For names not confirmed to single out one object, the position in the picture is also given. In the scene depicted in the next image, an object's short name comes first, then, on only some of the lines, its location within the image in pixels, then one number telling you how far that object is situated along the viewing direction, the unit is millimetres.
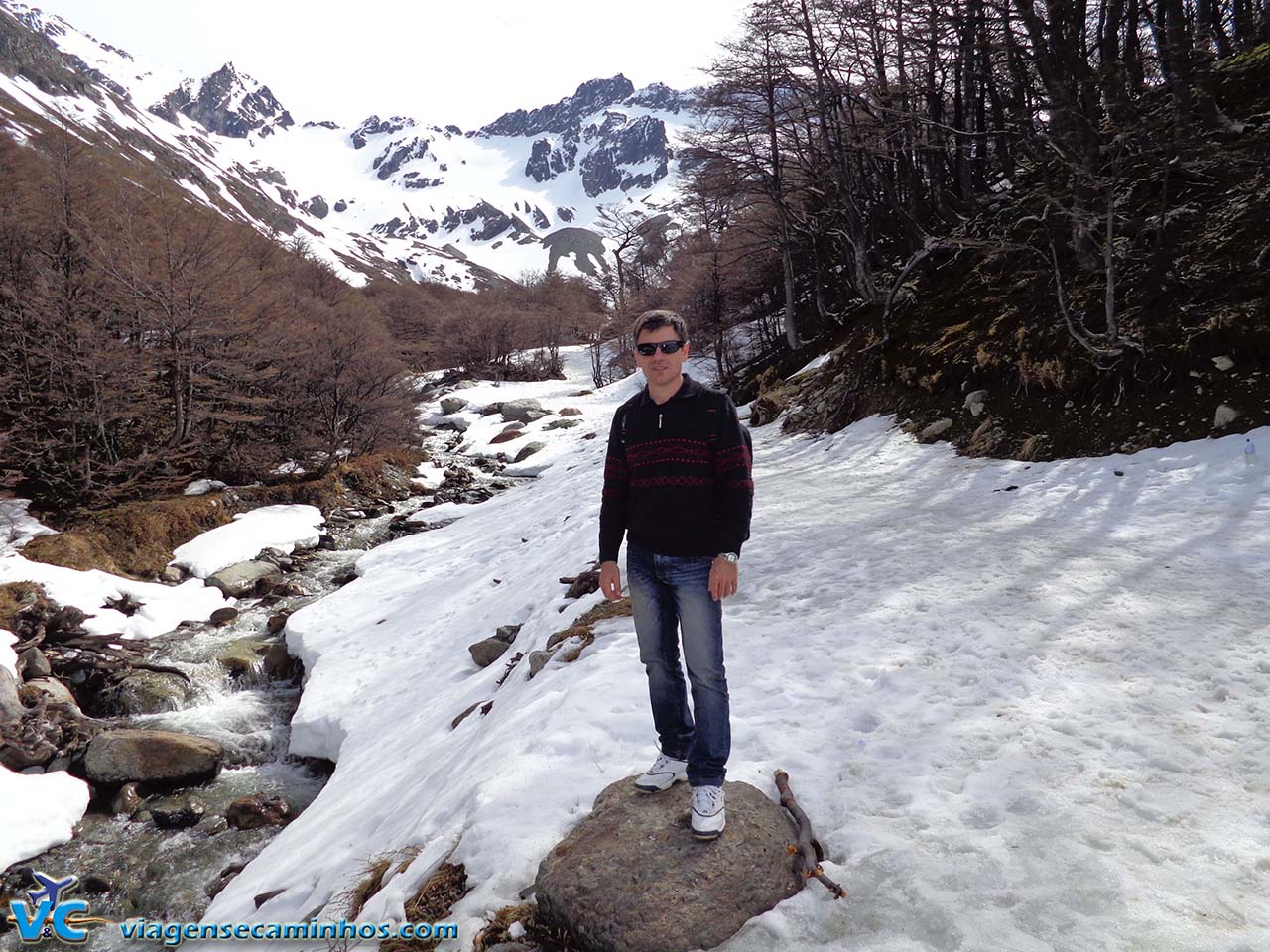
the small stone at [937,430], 10703
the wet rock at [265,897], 4430
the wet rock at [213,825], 6947
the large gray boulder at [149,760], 7676
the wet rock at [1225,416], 7176
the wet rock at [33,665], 9711
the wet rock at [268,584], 13984
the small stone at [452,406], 42219
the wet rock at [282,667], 10477
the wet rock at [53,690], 9086
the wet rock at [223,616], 12484
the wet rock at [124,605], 12312
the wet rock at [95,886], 6172
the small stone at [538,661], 6008
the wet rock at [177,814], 7051
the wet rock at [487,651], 7867
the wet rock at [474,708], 6024
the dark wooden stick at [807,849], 2809
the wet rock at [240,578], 13914
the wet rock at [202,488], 18312
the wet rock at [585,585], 7602
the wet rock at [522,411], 36719
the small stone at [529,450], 29062
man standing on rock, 2973
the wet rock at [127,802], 7305
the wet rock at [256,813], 6996
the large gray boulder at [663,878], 2652
